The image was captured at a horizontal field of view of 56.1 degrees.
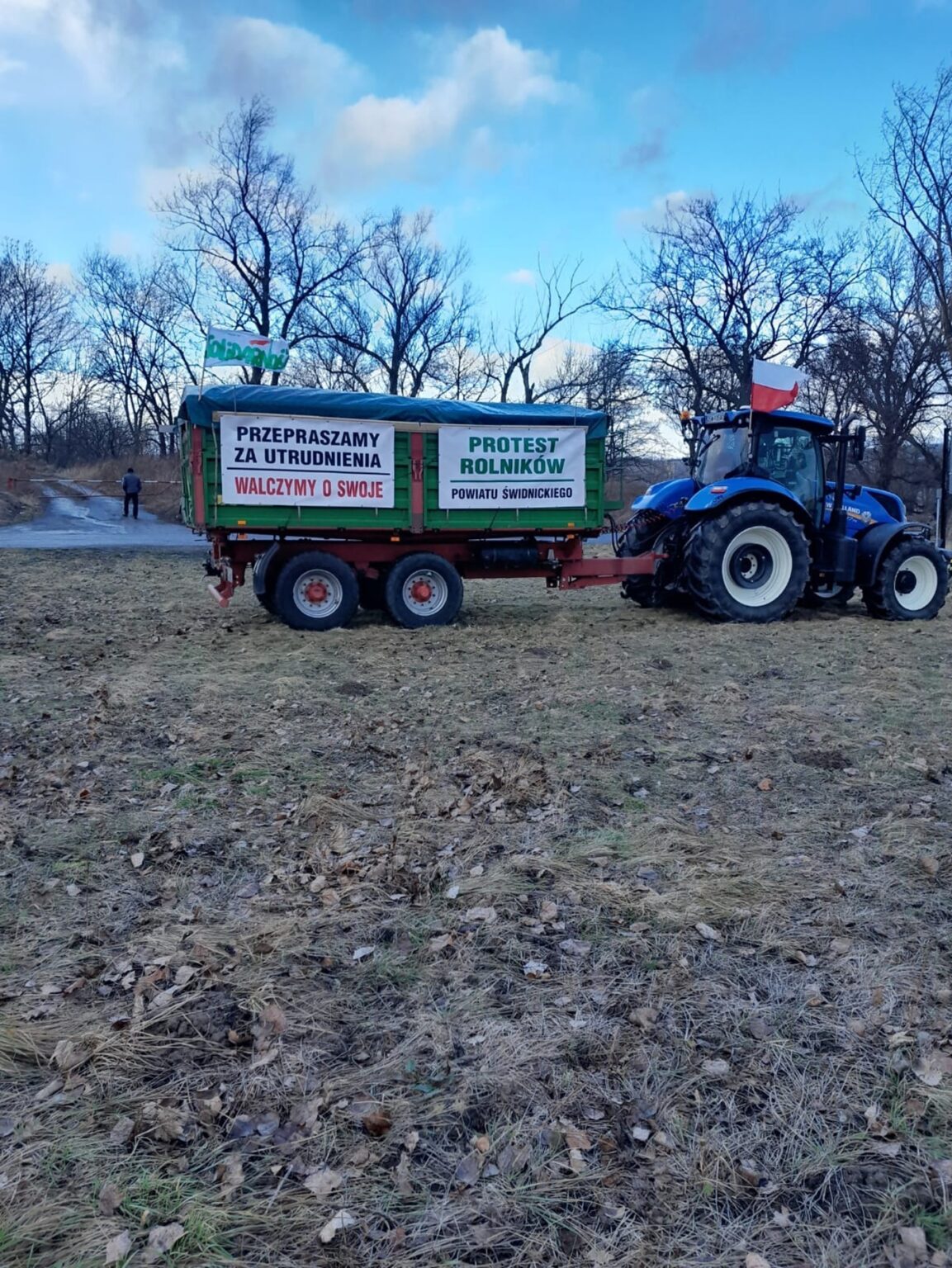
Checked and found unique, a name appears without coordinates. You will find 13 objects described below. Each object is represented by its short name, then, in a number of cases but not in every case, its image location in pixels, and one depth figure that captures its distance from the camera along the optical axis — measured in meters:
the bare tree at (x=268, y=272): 33.19
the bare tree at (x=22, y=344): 56.44
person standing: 32.53
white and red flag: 9.89
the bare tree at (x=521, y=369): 38.16
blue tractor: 10.25
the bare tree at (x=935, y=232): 28.42
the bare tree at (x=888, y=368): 32.06
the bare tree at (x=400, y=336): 37.66
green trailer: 9.57
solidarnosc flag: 12.34
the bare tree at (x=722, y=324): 35.28
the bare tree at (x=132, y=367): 49.66
